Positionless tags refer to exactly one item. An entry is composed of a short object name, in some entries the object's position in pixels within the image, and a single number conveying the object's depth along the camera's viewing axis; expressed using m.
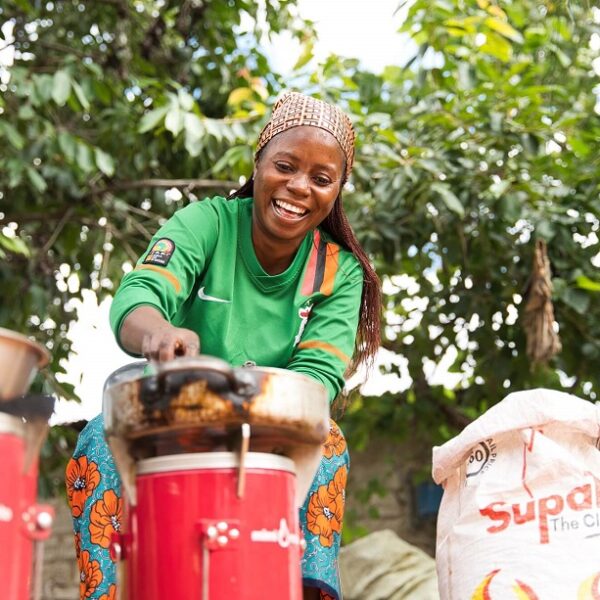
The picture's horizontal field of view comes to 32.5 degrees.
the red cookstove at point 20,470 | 1.19
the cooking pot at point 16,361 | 1.23
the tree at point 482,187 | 3.73
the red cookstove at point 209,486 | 1.31
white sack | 1.83
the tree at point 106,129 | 3.61
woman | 1.90
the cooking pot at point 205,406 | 1.31
